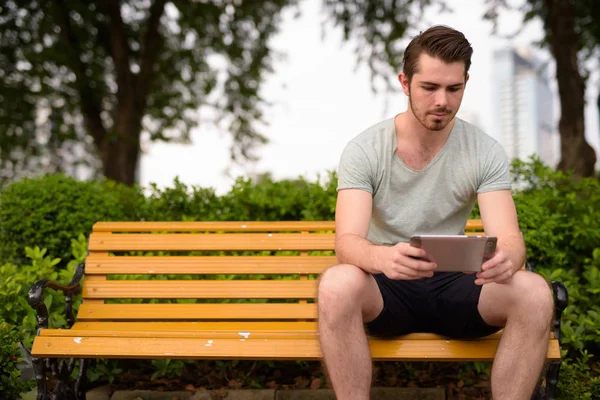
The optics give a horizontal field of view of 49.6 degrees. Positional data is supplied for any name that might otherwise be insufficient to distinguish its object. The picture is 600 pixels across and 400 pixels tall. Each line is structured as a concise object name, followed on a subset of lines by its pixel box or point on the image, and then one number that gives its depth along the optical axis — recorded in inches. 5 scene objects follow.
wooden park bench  117.0
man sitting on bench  102.7
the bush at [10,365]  122.6
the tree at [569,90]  262.2
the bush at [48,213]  179.3
